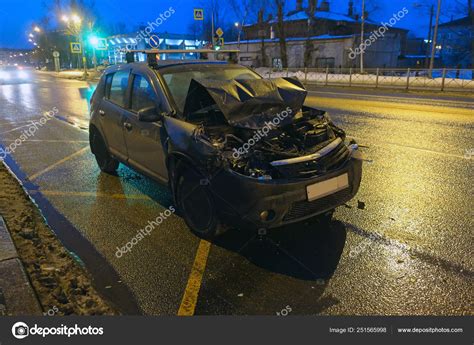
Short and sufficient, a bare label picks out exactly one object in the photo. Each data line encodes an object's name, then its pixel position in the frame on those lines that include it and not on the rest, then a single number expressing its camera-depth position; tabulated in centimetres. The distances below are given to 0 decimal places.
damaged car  352
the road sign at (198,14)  2453
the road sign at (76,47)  3641
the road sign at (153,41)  934
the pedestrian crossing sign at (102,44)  3088
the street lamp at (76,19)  4032
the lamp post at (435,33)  2538
